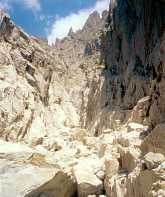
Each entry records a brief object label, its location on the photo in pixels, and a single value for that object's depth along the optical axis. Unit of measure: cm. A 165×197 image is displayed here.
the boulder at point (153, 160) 595
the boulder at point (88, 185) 785
